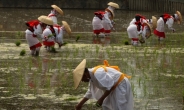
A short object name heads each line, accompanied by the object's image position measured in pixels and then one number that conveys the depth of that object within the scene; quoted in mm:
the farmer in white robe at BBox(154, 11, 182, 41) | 18984
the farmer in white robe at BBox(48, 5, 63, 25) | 18367
